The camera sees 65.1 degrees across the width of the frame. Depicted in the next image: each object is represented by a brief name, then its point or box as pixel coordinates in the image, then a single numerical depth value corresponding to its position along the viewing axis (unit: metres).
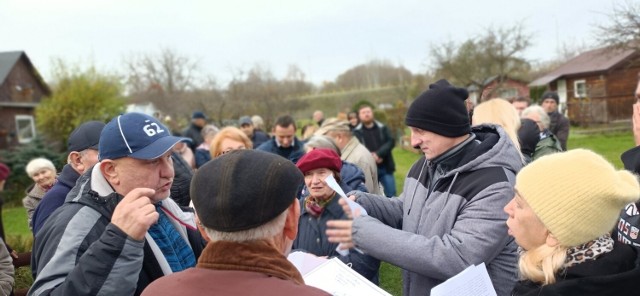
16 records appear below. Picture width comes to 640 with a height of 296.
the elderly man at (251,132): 10.55
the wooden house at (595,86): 26.48
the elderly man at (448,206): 2.25
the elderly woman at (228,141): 5.50
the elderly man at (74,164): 3.50
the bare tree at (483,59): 27.61
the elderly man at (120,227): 1.83
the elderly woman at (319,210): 3.47
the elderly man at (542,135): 5.61
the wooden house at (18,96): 23.66
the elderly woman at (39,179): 5.30
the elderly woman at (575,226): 1.78
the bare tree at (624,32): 17.80
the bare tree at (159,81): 33.47
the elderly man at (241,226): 1.38
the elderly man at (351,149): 5.63
